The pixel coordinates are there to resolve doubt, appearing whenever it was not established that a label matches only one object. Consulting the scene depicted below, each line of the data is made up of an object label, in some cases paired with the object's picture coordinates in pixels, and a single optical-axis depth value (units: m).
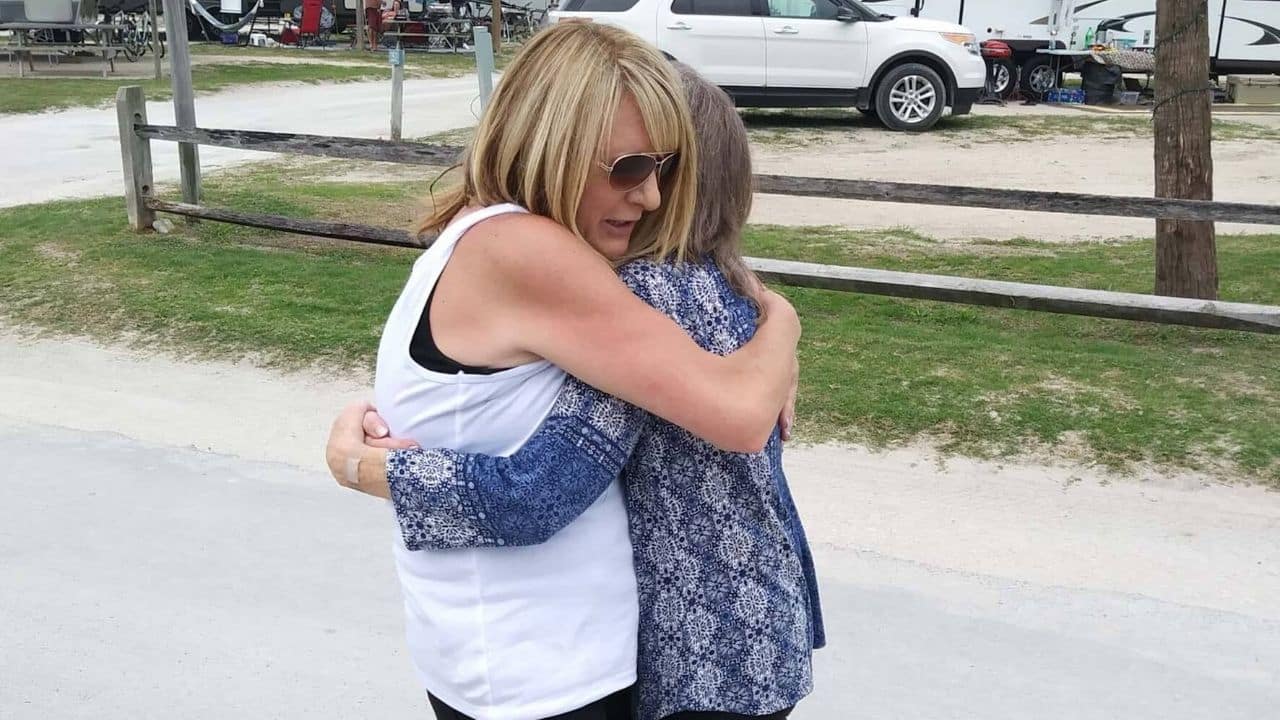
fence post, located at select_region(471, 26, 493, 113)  8.45
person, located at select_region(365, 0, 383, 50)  28.97
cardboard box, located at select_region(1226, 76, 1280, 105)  20.11
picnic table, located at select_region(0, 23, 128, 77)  20.16
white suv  15.14
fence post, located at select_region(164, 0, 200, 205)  9.23
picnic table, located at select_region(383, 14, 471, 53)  29.22
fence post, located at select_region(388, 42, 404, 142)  14.23
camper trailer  20.03
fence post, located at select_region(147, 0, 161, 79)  19.15
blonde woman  1.50
